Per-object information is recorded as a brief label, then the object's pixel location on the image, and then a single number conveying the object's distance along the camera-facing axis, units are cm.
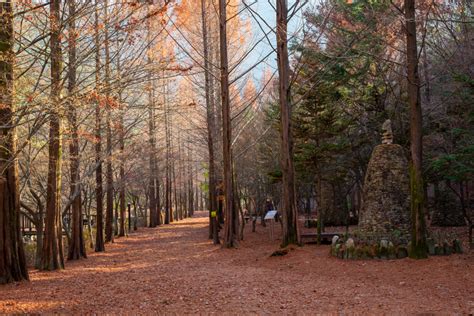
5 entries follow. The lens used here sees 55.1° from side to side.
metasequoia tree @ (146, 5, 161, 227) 2128
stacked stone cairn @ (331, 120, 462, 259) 952
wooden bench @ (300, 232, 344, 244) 1371
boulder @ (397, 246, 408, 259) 908
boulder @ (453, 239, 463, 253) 912
